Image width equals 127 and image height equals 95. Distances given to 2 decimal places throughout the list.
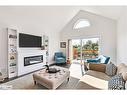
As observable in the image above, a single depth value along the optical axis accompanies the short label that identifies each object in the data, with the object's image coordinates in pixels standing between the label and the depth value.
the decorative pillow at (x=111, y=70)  1.97
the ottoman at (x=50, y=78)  1.78
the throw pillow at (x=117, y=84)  1.15
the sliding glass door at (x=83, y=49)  4.48
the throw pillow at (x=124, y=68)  1.23
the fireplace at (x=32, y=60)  3.17
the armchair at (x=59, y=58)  4.53
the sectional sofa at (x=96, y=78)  1.41
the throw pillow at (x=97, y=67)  2.25
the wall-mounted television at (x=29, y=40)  3.09
